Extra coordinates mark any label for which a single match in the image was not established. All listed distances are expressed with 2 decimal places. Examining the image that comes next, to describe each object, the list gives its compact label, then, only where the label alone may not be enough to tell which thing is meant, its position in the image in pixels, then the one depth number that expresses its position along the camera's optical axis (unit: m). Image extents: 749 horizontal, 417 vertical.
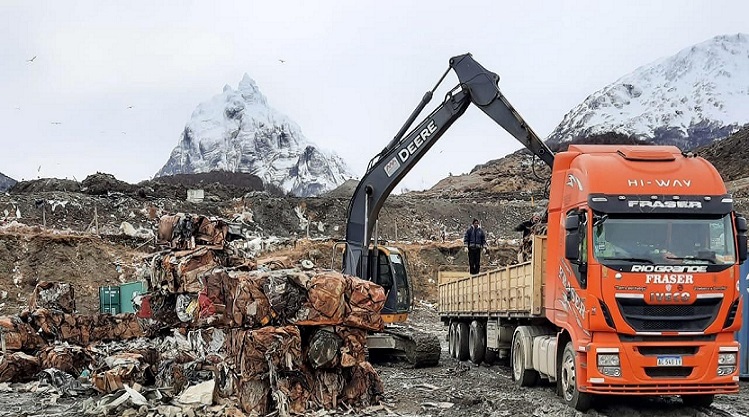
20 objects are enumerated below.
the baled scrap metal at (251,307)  10.48
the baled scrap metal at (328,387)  10.71
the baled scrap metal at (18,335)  15.20
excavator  16.16
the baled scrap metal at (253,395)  10.23
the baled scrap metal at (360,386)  10.95
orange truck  9.64
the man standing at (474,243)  23.47
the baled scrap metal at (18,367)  14.32
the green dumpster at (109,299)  24.70
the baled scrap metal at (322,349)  10.59
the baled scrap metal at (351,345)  10.70
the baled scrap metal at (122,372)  12.20
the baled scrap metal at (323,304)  10.55
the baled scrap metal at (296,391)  10.34
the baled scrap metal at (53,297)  17.73
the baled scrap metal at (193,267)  13.80
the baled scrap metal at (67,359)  14.36
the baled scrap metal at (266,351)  10.22
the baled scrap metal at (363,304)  10.78
